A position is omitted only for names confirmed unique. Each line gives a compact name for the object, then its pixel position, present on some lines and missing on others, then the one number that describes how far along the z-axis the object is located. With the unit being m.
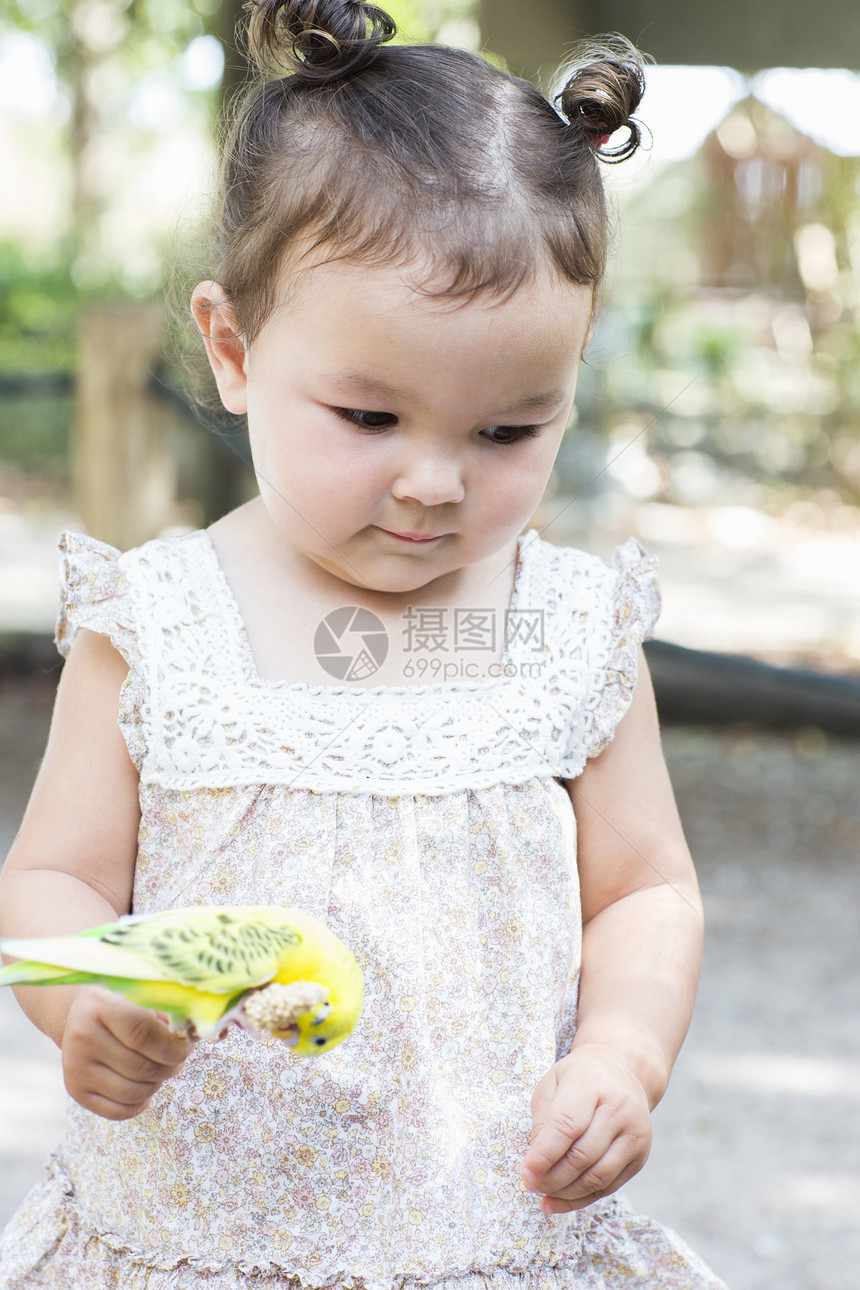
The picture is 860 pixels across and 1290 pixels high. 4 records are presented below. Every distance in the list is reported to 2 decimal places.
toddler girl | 1.09
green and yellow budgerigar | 0.98
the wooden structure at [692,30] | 3.74
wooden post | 3.04
